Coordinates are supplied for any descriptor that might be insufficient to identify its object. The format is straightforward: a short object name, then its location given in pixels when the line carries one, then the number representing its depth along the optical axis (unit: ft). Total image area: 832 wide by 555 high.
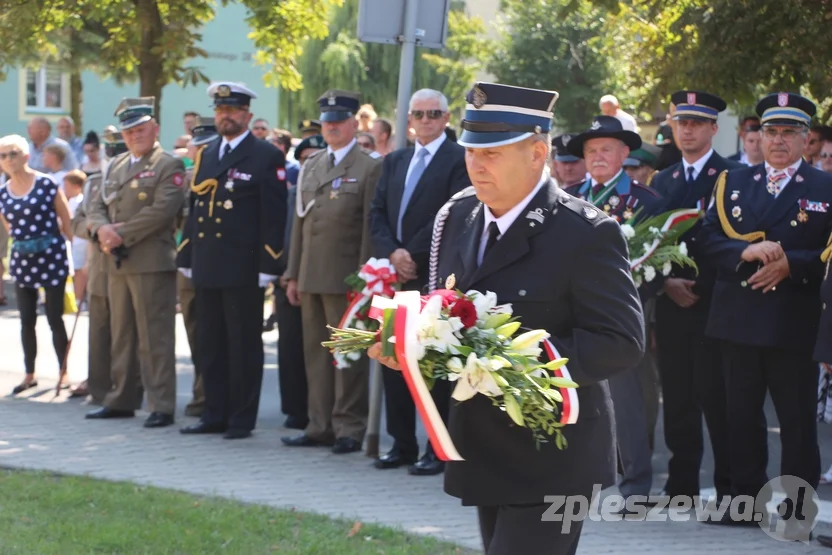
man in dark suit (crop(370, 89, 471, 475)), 43.81
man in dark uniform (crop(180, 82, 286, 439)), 50.07
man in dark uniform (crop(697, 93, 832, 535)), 36.65
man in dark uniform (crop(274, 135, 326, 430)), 53.53
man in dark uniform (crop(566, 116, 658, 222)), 39.92
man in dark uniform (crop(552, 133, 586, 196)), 46.86
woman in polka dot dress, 60.24
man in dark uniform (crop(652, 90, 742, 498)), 40.57
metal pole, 45.87
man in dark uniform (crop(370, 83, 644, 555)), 21.60
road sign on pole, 45.87
